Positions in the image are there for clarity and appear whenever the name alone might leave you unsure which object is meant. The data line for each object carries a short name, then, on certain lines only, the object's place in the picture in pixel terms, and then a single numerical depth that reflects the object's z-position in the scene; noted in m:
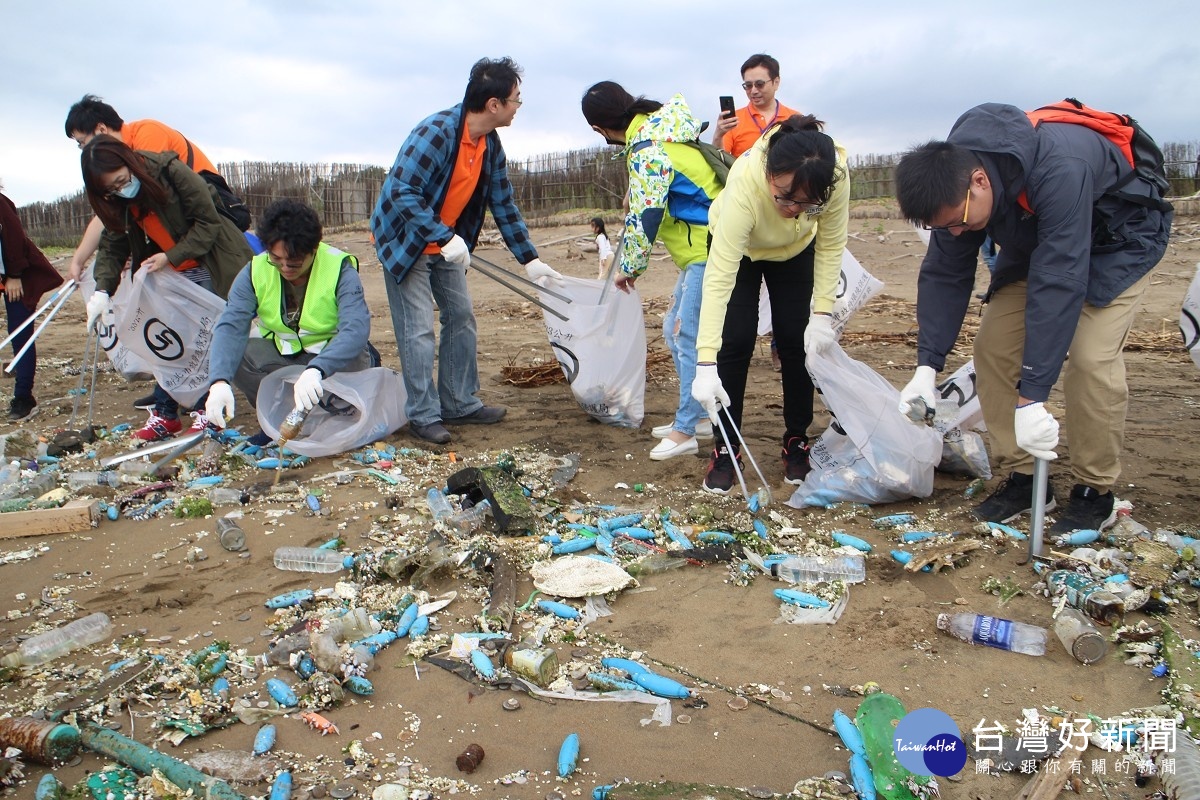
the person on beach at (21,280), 5.60
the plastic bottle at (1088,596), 2.56
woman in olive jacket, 4.43
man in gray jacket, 2.70
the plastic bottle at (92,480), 4.22
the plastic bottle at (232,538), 3.39
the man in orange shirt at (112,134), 4.96
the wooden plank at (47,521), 3.60
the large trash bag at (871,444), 3.47
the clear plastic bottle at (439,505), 3.56
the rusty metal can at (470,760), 2.08
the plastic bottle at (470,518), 3.39
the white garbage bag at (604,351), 4.72
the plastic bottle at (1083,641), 2.41
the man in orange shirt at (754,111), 5.65
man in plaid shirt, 4.35
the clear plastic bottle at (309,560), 3.17
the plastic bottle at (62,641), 2.60
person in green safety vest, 4.09
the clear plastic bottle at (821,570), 2.96
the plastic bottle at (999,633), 2.49
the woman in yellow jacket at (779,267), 3.07
